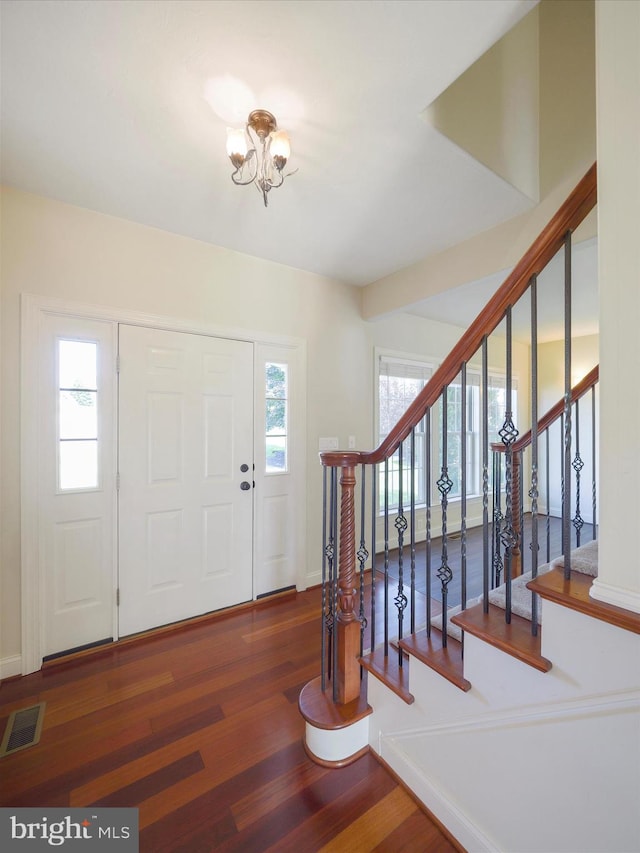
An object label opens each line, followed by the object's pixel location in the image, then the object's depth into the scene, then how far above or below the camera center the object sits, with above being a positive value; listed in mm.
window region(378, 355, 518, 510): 4066 +172
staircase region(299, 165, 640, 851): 887 -820
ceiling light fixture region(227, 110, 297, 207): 1482 +1208
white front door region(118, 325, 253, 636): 2352 -356
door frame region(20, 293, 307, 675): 2012 -269
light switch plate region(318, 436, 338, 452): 3199 -157
